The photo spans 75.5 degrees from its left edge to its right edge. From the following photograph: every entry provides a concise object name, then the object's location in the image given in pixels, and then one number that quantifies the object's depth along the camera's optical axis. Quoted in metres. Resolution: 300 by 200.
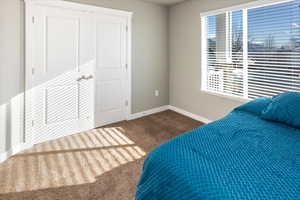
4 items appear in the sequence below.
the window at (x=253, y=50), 2.63
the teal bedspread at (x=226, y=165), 0.90
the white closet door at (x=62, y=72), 2.90
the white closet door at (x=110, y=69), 3.56
